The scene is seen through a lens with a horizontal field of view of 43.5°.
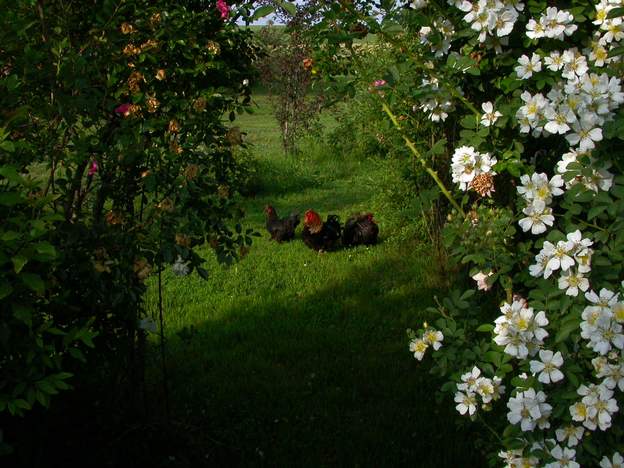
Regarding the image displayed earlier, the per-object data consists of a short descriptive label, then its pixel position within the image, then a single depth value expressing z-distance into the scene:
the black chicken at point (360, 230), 6.27
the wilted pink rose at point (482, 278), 2.37
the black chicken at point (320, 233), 6.10
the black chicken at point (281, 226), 6.53
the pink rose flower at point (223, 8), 2.95
